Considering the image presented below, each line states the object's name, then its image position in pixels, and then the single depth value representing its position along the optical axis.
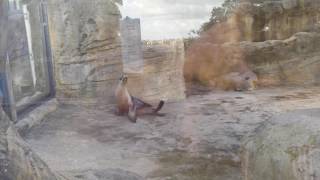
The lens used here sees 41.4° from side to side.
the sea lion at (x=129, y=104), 6.32
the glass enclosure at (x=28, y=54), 4.58
